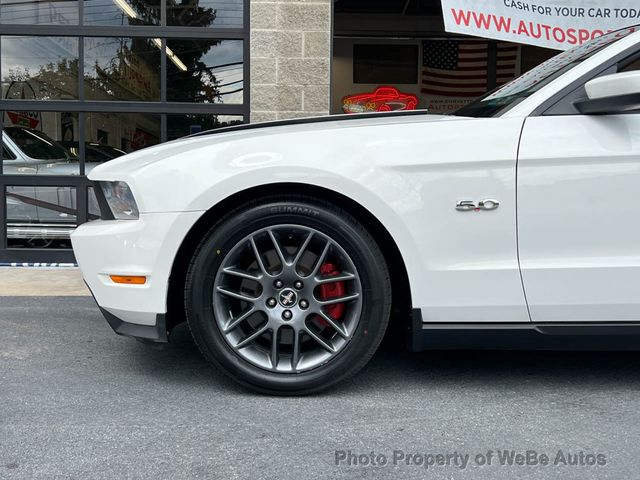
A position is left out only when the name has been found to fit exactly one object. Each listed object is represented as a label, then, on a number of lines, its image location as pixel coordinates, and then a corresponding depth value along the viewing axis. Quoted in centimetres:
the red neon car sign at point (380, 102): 736
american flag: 1073
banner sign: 639
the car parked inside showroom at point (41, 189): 683
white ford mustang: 289
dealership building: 670
